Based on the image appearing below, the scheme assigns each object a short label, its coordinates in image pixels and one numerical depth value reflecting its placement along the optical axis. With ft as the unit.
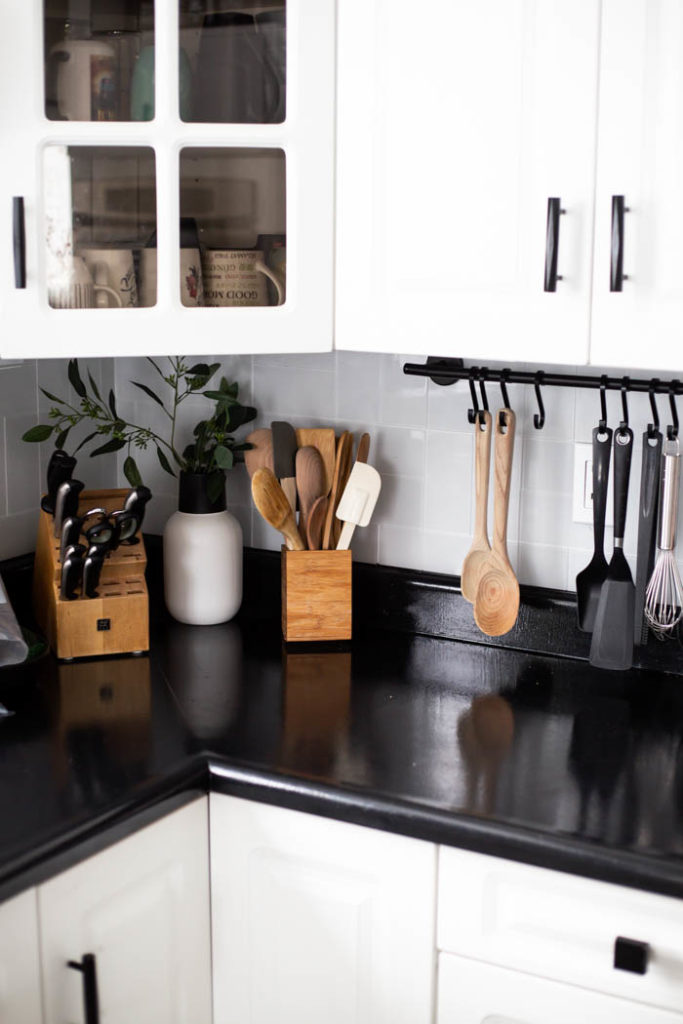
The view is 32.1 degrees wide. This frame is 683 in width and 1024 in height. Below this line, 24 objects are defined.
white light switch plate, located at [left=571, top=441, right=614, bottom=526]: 5.96
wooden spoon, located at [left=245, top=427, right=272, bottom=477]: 6.45
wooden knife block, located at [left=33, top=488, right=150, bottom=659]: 5.91
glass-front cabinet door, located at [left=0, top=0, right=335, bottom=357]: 5.02
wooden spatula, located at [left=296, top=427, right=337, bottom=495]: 6.35
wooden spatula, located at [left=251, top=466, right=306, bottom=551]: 6.04
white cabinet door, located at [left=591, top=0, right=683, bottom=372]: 4.50
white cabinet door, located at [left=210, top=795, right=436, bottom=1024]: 4.57
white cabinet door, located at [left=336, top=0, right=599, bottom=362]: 4.70
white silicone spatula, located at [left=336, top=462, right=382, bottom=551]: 6.17
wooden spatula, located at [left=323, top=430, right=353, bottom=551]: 6.28
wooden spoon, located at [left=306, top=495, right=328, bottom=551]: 6.23
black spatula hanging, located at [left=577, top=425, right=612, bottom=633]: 5.61
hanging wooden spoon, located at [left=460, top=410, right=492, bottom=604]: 5.89
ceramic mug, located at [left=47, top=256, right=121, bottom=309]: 5.14
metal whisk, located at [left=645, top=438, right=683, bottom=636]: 5.47
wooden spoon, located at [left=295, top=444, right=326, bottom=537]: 6.23
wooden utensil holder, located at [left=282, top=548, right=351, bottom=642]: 6.18
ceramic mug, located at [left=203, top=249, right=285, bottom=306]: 5.32
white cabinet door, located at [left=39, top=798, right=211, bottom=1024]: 4.31
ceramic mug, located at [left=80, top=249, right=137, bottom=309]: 5.19
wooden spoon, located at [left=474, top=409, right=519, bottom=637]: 5.81
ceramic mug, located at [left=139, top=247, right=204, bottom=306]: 5.22
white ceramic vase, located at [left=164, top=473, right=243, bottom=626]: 6.46
